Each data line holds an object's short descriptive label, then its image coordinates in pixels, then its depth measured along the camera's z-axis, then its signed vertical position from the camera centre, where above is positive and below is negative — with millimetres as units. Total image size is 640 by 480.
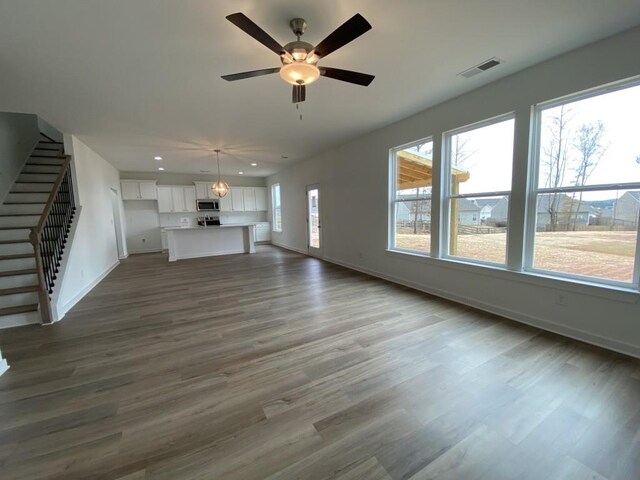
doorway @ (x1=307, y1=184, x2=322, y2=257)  6968 -287
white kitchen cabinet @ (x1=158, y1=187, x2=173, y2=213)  8578 +494
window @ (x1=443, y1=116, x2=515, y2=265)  3152 +250
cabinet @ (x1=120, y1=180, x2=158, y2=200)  8094 +827
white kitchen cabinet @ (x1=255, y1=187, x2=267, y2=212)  10172 +542
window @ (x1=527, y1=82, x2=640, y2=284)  2312 +177
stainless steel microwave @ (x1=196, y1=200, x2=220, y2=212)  9156 +319
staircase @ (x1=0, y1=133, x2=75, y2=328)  3200 -324
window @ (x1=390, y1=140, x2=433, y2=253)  4090 +205
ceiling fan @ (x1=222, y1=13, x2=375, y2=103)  1653 +1162
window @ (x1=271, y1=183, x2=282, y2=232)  9648 +188
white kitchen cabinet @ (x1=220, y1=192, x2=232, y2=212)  9531 +388
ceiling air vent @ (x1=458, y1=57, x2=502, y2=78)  2627 +1462
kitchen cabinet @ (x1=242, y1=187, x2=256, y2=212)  9898 +573
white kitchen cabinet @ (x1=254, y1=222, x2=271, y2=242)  10266 -749
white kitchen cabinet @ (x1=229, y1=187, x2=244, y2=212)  9657 +535
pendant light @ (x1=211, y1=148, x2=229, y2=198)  6844 +698
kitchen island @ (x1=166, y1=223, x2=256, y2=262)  7250 -783
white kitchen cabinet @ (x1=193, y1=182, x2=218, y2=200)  9055 +806
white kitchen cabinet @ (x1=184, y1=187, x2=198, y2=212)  8984 +531
